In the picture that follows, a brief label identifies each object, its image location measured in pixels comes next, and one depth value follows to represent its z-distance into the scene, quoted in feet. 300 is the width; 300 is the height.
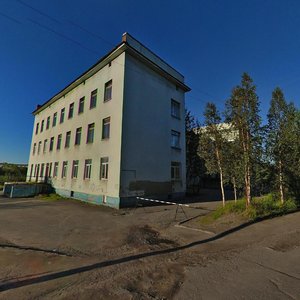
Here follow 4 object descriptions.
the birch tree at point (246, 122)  29.89
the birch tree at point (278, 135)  34.37
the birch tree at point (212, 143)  34.17
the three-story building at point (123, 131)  46.11
